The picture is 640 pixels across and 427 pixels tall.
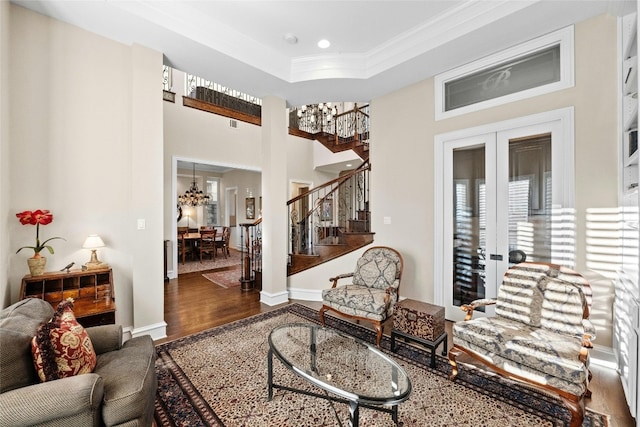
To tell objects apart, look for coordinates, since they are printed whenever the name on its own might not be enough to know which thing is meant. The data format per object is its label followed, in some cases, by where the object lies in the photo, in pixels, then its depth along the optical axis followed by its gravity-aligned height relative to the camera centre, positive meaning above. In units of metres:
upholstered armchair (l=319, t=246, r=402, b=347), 3.02 -0.93
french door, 2.89 +0.06
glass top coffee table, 1.57 -1.03
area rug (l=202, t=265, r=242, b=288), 5.52 -1.39
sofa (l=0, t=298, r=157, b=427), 1.29 -0.89
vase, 2.57 -0.48
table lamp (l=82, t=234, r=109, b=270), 2.78 -0.35
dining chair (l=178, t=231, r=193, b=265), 7.57 -0.98
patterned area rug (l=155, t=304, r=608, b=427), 1.91 -1.39
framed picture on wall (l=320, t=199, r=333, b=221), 6.14 +0.02
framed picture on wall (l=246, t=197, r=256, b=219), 9.35 +0.16
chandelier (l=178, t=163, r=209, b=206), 8.45 +0.42
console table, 2.56 -0.76
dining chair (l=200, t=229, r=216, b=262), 7.91 -0.86
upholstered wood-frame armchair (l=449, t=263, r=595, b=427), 1.87 -0.95
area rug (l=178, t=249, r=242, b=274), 6.87 -1.38
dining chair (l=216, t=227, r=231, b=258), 8.52 -0.91
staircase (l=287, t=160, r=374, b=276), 4.66 -0.38
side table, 2.57 -1.06
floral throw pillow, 1.46 -0.75
